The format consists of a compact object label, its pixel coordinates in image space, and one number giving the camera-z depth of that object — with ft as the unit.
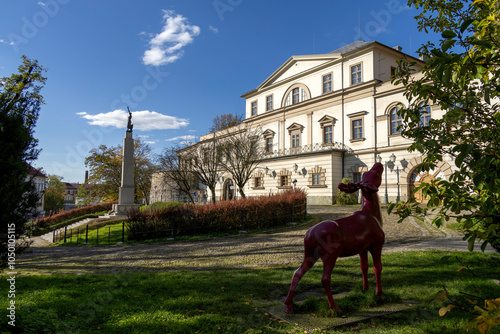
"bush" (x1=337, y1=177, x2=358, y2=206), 85.05
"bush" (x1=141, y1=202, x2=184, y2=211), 75.59
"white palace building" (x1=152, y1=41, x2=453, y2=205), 83.76
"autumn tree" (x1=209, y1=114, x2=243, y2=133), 167.39
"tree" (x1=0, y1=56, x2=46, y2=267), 17.33
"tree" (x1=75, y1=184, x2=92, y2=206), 153.64
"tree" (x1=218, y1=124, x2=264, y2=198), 78.84
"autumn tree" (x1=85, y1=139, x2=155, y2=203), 145.07
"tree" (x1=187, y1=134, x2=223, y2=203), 84.43
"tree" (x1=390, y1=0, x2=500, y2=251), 6.97
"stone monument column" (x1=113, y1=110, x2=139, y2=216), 76.79
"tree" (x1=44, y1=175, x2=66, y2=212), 178.91
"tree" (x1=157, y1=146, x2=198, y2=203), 89.56
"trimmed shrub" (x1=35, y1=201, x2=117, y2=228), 106.52
